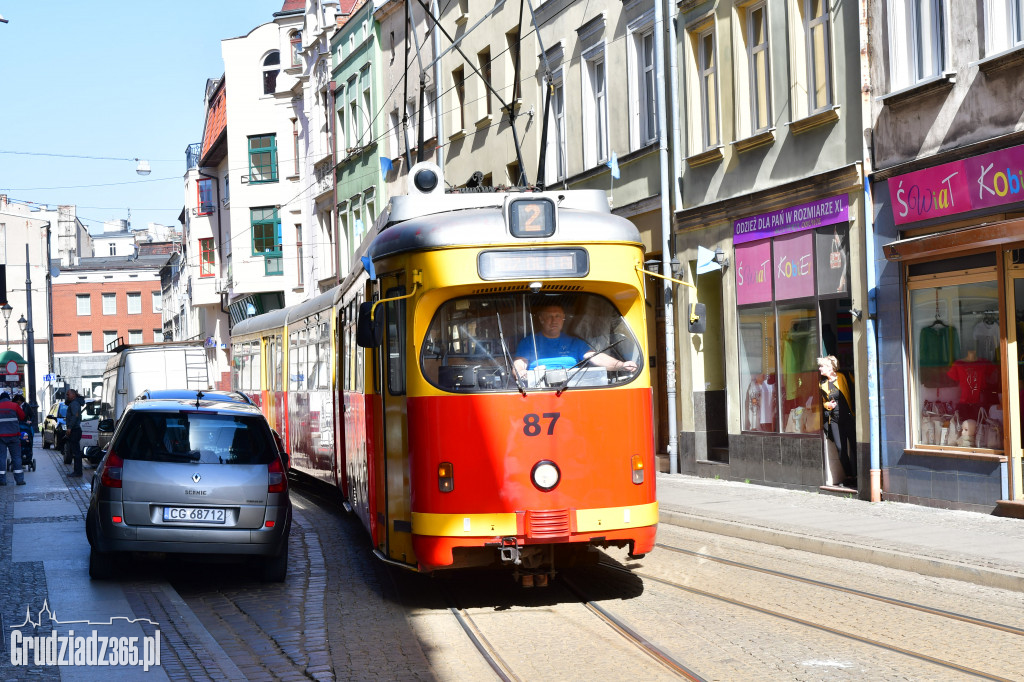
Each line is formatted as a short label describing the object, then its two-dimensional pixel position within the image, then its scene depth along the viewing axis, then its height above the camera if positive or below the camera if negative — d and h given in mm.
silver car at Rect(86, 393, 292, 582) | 11344 -1063
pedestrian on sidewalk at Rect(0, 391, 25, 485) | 24016 -1140
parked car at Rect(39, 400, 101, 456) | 30266 -1586
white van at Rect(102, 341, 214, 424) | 30297 -63
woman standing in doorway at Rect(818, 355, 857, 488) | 17828 -948
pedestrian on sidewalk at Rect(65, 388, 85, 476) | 27766 -1189
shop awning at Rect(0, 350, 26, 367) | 65875 +803
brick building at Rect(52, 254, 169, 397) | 96500 +4177
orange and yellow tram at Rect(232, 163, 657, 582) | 9883 -210
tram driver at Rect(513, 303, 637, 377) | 10016 +48
